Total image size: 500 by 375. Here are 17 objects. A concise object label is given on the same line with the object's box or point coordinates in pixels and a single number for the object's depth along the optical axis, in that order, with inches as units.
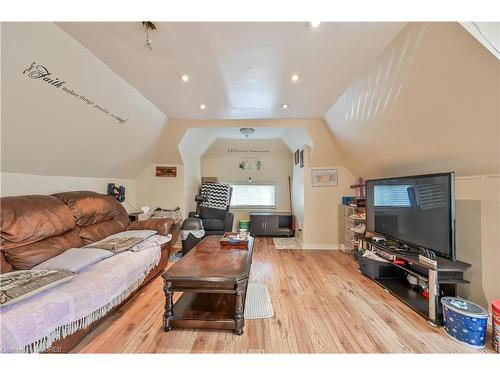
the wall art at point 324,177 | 165.2
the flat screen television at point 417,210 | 73.4
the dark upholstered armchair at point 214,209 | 161.9
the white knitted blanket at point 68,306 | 43.6
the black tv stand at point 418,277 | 71.9
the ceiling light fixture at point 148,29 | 60.1
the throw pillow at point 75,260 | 65.1
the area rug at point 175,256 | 140.1
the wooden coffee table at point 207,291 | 65.7
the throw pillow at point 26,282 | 46.7
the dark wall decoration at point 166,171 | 170.7
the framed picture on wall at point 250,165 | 225.1
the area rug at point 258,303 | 77.1
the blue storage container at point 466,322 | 60.0
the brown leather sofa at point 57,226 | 65.5
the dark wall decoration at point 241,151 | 222.4
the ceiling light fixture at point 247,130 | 166.7
